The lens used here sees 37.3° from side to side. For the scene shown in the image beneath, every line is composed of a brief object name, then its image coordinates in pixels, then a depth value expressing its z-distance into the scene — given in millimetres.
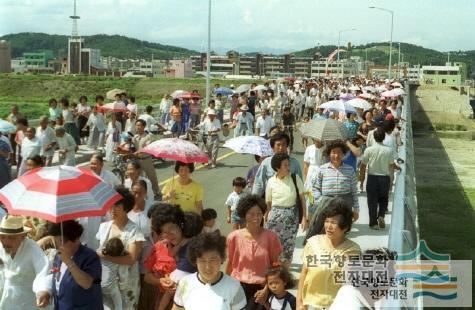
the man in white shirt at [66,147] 12680
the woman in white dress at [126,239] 5754
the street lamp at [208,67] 29422
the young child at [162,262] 5504
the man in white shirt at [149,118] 17448
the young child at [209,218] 7422
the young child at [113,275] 5676
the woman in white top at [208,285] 4562
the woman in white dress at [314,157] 10444
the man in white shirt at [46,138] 12711
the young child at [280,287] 5051
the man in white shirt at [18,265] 5301
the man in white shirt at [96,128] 19172
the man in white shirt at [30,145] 12000
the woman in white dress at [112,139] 16281
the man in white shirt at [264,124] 16734
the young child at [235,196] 8813
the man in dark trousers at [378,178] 11031
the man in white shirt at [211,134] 17438
